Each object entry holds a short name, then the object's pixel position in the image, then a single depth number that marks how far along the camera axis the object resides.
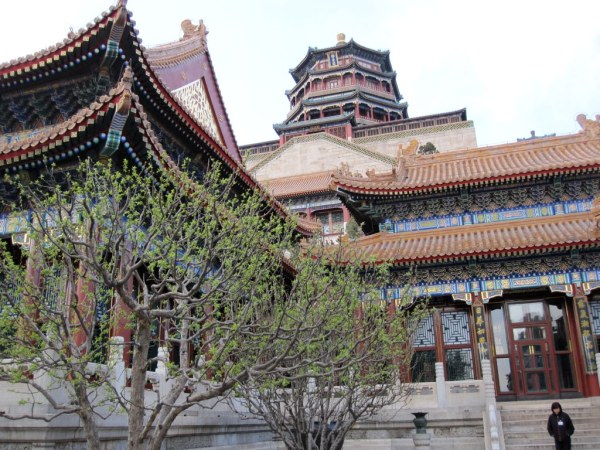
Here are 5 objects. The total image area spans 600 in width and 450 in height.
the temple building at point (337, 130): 36.16
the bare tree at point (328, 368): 8.61
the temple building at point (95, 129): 7.98
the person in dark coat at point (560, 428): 11.23
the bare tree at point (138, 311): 6.12
